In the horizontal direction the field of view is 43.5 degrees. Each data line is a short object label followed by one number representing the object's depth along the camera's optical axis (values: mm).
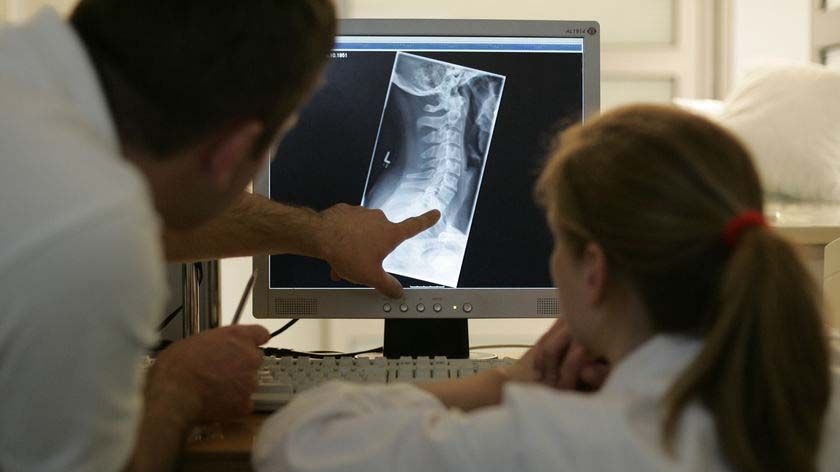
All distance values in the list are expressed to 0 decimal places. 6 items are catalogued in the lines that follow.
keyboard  1342
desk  1154
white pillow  2301
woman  879
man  735
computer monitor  1658
